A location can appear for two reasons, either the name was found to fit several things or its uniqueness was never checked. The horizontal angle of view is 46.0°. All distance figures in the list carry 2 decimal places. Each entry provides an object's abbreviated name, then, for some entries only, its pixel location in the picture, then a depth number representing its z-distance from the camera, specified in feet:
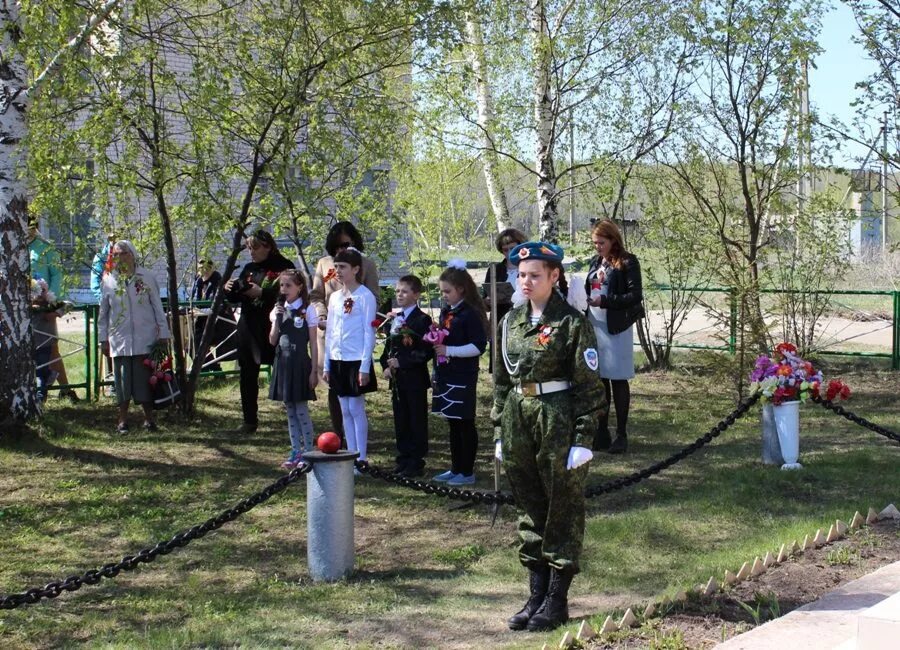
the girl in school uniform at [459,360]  26.48
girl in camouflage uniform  16.46
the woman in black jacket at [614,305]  29.45
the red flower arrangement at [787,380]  28.12
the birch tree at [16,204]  31.68
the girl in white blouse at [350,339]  27.25
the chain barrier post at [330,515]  19.51
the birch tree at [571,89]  46.98
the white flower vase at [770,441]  28.91
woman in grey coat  33.09
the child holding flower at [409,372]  27.40
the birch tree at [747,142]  41.14
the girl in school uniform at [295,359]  29.01
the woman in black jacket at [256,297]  33.17
